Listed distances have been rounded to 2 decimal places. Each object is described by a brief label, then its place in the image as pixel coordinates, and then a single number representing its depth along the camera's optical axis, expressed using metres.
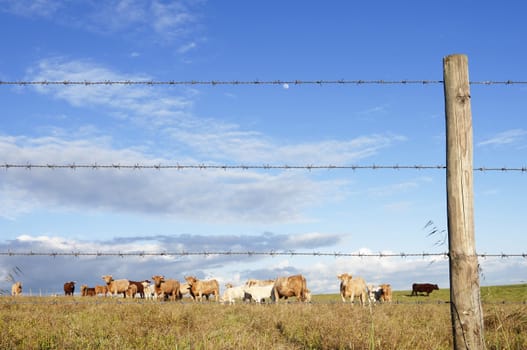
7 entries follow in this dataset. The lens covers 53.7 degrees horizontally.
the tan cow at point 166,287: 34.12
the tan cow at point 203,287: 34.19
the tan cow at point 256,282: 32.97
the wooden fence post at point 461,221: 5.29
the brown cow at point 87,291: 47.34
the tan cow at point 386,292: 35.19
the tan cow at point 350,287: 30.62
